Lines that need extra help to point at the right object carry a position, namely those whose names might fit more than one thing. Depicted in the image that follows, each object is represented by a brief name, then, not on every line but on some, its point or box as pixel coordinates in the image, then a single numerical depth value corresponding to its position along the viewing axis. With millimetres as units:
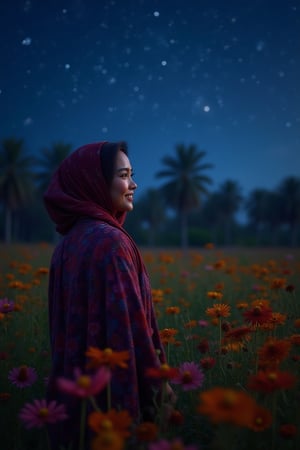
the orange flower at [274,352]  1044
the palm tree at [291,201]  35188
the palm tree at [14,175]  24119
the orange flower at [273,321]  1430
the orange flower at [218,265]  3201
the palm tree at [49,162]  24609
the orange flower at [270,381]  775
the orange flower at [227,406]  534
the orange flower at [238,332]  1284
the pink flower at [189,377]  1081
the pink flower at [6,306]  1877
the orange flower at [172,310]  2035
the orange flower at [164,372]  828
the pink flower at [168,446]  607
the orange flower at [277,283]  2071
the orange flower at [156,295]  2385
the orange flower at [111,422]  663
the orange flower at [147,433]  800
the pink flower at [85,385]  630
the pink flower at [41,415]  875
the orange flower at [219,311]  1614
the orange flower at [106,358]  760
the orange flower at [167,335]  1536
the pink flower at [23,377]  1298
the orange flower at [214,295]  2003
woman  1124
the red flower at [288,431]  962
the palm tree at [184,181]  27047
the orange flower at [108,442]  585
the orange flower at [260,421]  806
